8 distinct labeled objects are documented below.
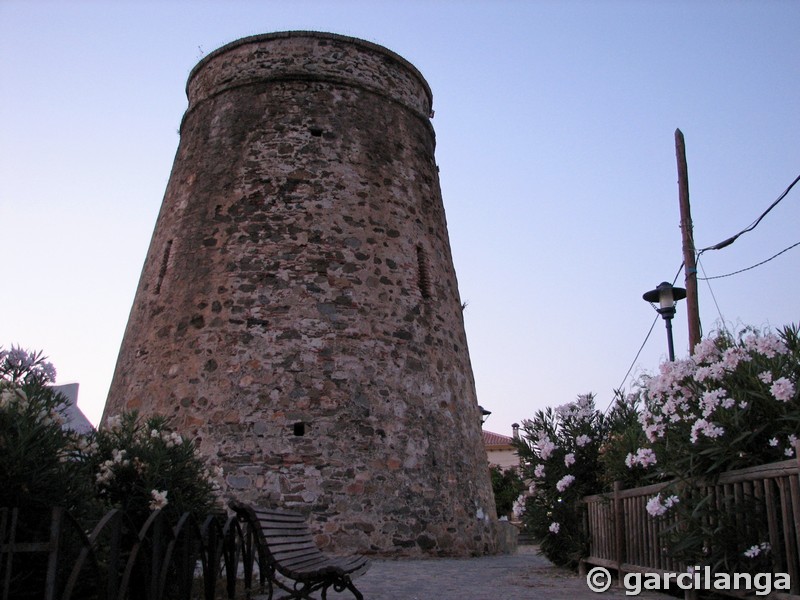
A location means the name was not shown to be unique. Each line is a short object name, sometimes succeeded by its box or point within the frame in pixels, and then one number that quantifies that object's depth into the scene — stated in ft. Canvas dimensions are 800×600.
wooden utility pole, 29.35
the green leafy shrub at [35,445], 11.41
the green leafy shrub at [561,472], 24.57
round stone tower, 30.19
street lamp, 29.29
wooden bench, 14.28
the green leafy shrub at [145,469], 15.58
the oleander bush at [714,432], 13.97
